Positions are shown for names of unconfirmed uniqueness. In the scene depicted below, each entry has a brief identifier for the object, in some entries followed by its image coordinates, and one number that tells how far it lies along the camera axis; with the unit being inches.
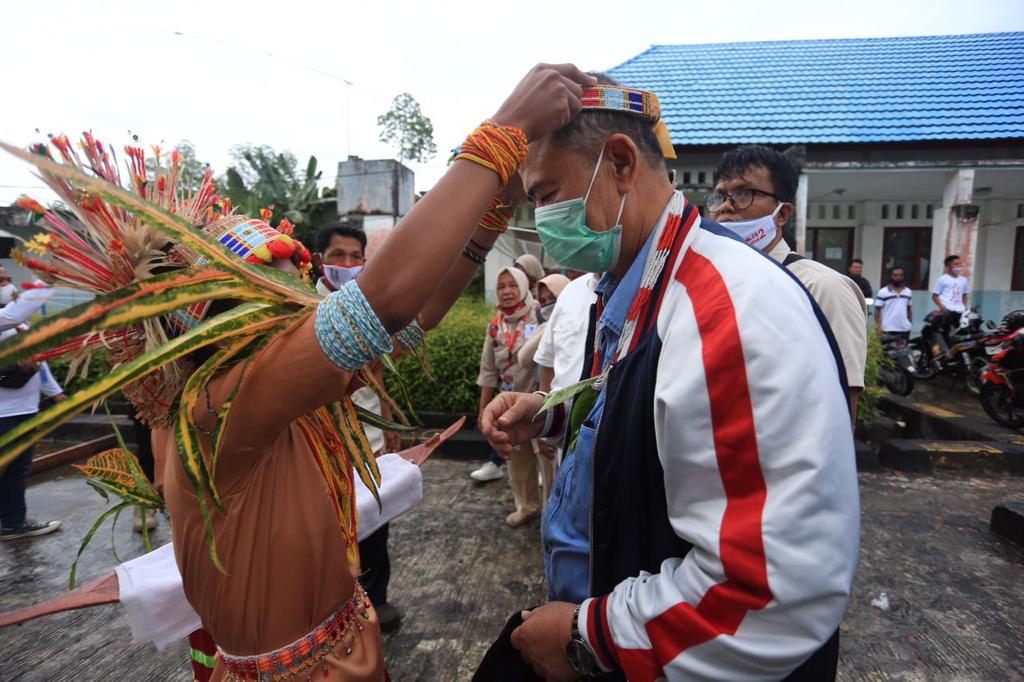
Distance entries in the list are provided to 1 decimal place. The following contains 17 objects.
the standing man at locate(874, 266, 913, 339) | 369.1
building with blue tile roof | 374.0
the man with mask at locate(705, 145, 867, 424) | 106.8
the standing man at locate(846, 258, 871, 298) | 371.2
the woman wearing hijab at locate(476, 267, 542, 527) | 177.8
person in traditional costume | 38.0
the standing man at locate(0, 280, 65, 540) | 169.2
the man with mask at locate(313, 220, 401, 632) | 121.2
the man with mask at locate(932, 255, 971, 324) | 337.4
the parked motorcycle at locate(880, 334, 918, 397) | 306.8
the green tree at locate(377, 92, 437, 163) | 1369.3
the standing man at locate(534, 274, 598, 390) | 125.0
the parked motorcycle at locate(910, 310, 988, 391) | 288.0
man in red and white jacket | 36.9
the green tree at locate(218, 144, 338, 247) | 656.6
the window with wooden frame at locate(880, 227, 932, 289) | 460.1
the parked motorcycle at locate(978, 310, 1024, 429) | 244.1
